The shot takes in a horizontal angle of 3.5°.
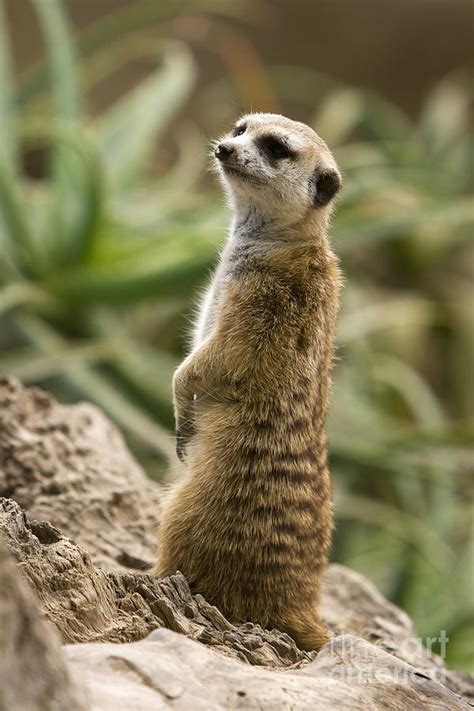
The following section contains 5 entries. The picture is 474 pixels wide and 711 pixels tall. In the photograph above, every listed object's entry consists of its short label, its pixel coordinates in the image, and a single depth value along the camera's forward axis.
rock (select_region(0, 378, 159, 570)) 3.82
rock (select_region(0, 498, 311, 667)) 3.62
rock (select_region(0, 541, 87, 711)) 3.47
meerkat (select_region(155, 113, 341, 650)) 3.70
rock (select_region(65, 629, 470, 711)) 3.54
